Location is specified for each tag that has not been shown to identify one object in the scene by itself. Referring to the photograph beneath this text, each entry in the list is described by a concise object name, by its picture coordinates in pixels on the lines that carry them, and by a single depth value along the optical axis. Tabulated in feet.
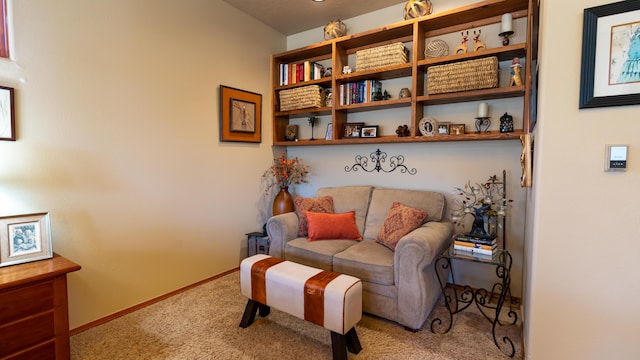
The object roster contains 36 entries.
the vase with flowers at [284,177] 11.58
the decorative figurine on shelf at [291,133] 12.37
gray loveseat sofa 6.89
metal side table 6.49
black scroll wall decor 10.27
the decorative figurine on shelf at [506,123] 8.13
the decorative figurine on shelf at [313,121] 12.02
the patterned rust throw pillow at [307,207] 9.60
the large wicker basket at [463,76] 7.89
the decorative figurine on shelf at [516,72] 7.73
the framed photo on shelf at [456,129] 8.86
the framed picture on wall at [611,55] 4.16
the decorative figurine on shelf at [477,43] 8.36
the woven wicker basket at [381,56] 9.28
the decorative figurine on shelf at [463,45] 8.63
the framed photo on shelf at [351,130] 10.63
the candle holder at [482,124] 8.72
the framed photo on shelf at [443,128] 8.97
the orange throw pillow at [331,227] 9.20
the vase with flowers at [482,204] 7.42
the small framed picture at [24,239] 5.65
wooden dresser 5.02
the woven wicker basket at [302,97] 10.94
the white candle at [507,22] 7.91
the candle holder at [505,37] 8.13
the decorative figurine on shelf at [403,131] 9.59
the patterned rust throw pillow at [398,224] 8.16
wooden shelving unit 7.91
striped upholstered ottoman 5.73
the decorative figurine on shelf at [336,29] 10.70
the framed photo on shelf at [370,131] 10.34
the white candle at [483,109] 8.49
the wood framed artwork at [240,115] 10.21
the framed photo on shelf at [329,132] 11.16
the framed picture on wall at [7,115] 5.97
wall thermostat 4.25
